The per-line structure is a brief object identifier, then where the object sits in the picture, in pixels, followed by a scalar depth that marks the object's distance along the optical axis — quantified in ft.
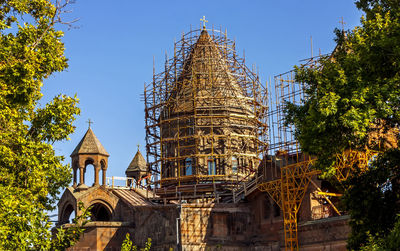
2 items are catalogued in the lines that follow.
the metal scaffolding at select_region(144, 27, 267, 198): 133.80
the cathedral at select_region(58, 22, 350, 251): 104.32
